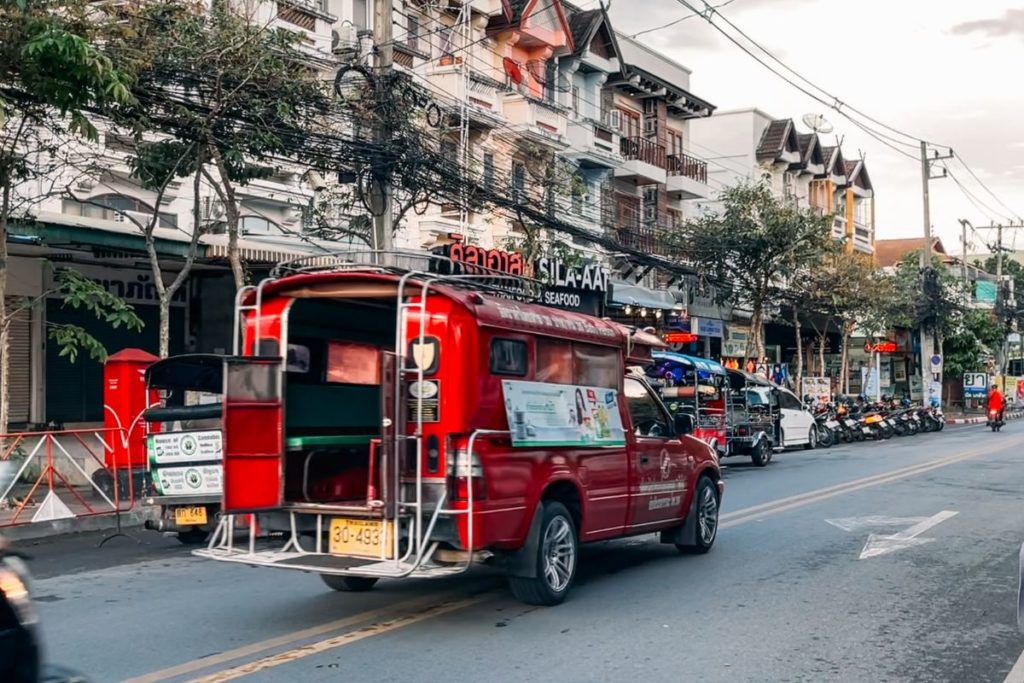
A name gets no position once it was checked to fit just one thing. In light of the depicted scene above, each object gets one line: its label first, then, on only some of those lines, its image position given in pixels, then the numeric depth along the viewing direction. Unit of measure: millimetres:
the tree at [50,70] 11102
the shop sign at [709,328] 36666
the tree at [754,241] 32562
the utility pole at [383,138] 16312
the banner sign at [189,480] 10570
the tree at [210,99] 15094
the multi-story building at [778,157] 45312
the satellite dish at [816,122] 47281
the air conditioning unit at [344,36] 23539
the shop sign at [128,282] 20078
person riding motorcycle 38656
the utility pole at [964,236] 60331
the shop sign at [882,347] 45094
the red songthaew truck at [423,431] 7547
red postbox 15156
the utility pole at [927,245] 44503
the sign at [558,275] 23719
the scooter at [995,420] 38875
